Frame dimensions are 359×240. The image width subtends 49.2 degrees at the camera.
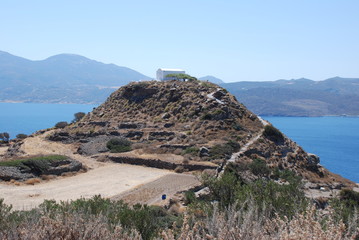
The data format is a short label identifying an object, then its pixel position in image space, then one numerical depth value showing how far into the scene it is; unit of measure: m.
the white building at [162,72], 69.06
